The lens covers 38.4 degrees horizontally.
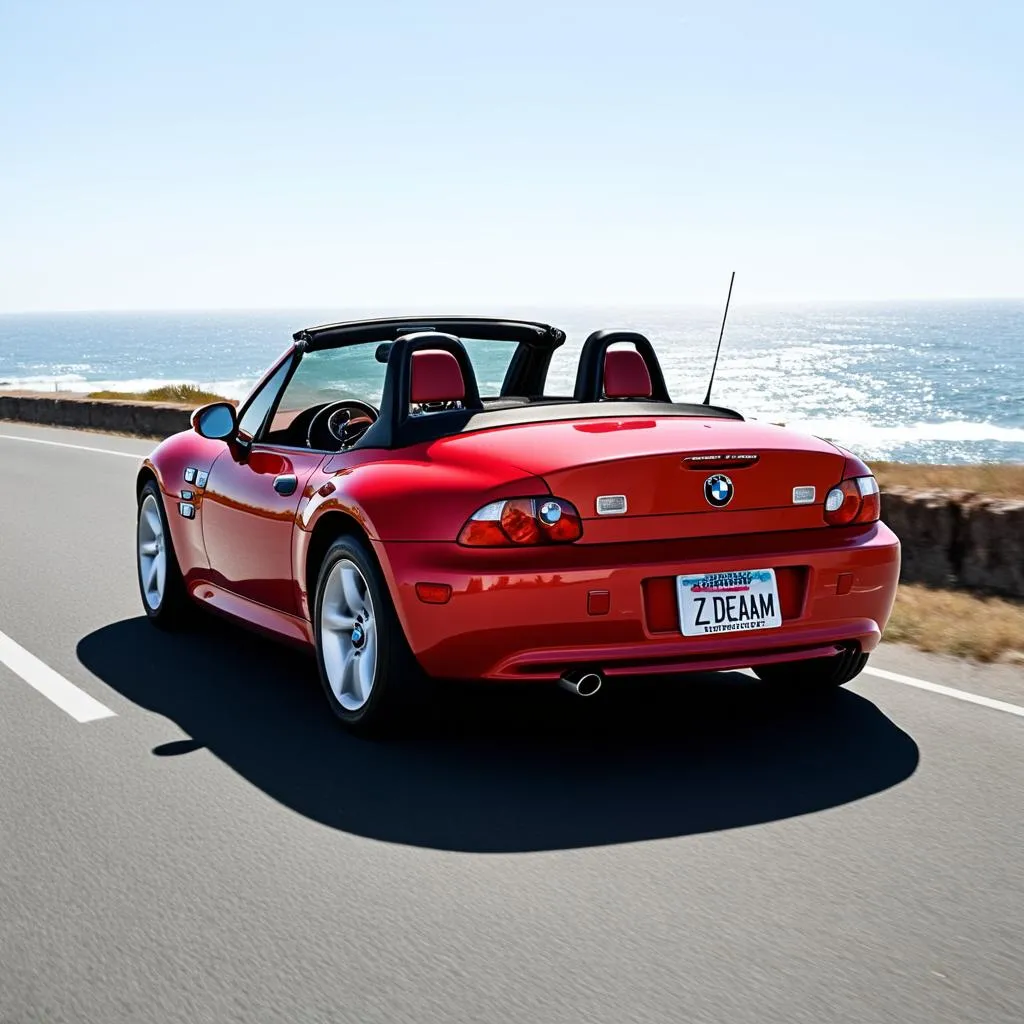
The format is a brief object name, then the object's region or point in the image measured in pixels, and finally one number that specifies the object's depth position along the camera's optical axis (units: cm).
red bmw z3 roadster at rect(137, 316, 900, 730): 453
